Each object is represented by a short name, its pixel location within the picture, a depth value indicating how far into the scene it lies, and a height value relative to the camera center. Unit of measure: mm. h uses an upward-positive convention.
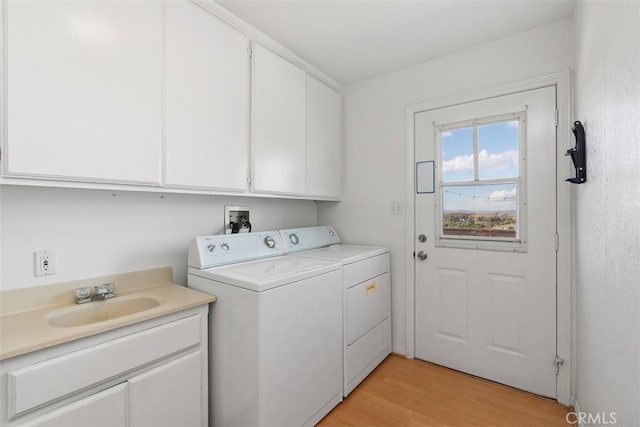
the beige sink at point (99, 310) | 1351 -492
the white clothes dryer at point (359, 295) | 2006 -634
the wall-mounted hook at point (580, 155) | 1415 +282
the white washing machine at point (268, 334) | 1417 -658
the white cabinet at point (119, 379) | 976 -661
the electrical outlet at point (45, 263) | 1363 -237
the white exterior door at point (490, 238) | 1963 -197
